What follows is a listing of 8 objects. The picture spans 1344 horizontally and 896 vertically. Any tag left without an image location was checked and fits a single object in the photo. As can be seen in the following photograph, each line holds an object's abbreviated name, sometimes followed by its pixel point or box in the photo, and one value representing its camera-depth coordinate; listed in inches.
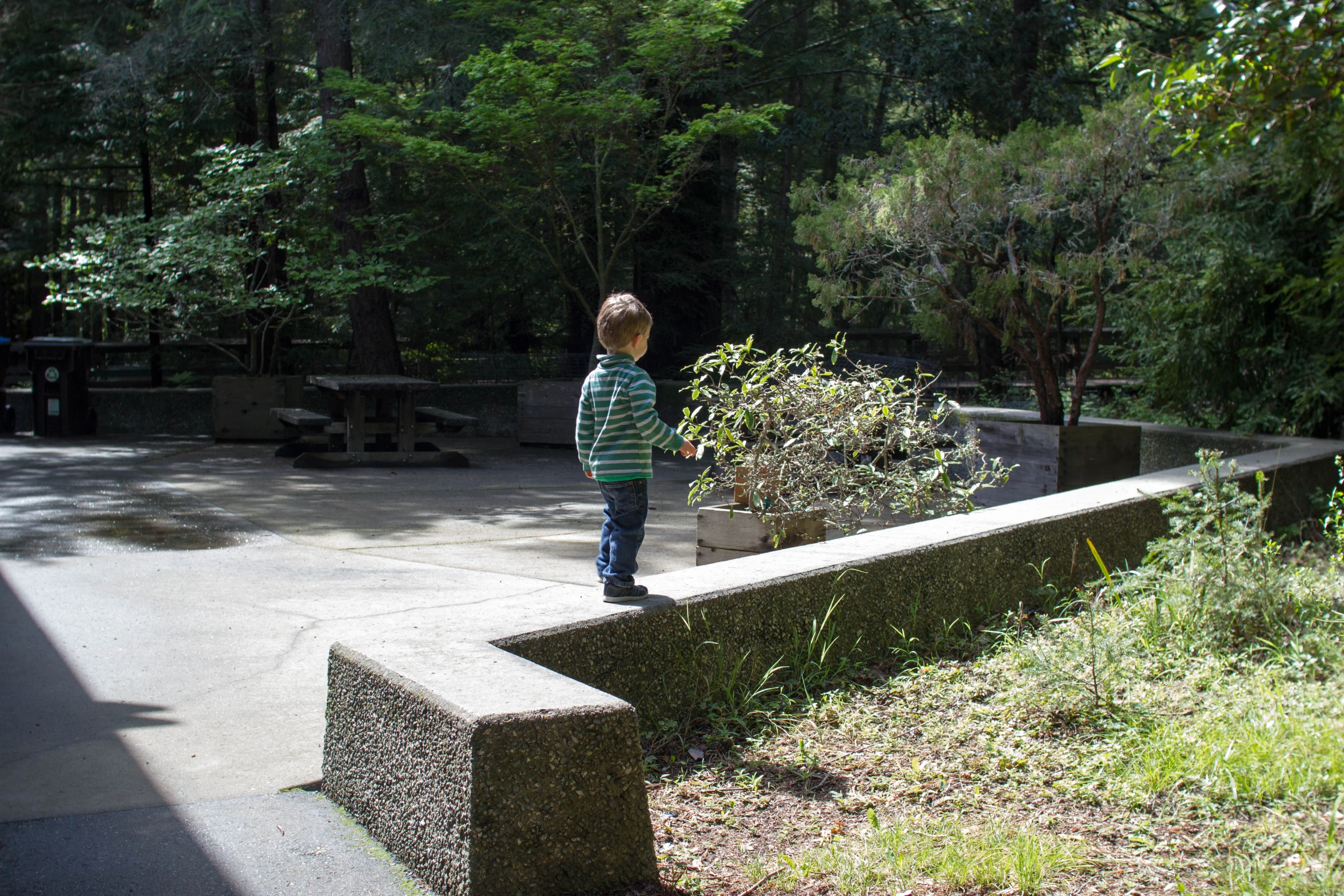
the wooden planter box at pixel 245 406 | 658.8
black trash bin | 638.5
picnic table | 514.0
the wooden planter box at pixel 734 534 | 234.7
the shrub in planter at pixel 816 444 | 239.5
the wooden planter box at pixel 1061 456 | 389.7
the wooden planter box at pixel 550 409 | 658.2
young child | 162.9
